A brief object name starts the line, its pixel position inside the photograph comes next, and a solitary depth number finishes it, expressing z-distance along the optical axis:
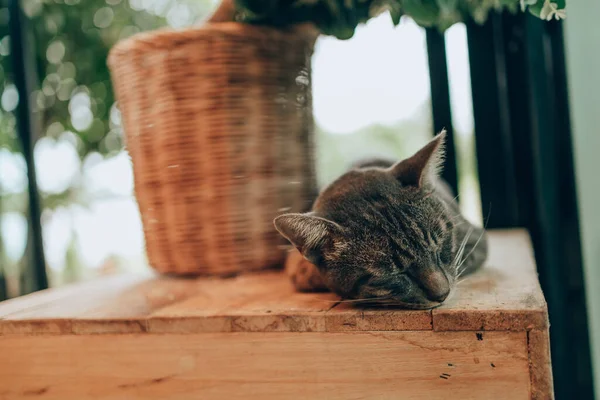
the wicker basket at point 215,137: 1.10
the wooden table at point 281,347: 0.70
